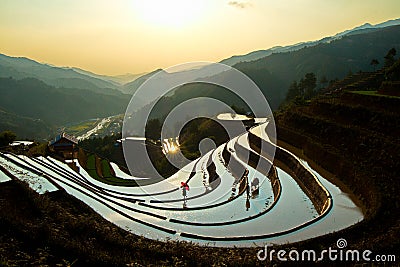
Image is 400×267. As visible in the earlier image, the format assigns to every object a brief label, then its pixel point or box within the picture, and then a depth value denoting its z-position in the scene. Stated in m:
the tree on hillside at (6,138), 31.16
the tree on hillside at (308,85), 47.78
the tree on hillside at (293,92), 52.70
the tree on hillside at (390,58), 37.22
